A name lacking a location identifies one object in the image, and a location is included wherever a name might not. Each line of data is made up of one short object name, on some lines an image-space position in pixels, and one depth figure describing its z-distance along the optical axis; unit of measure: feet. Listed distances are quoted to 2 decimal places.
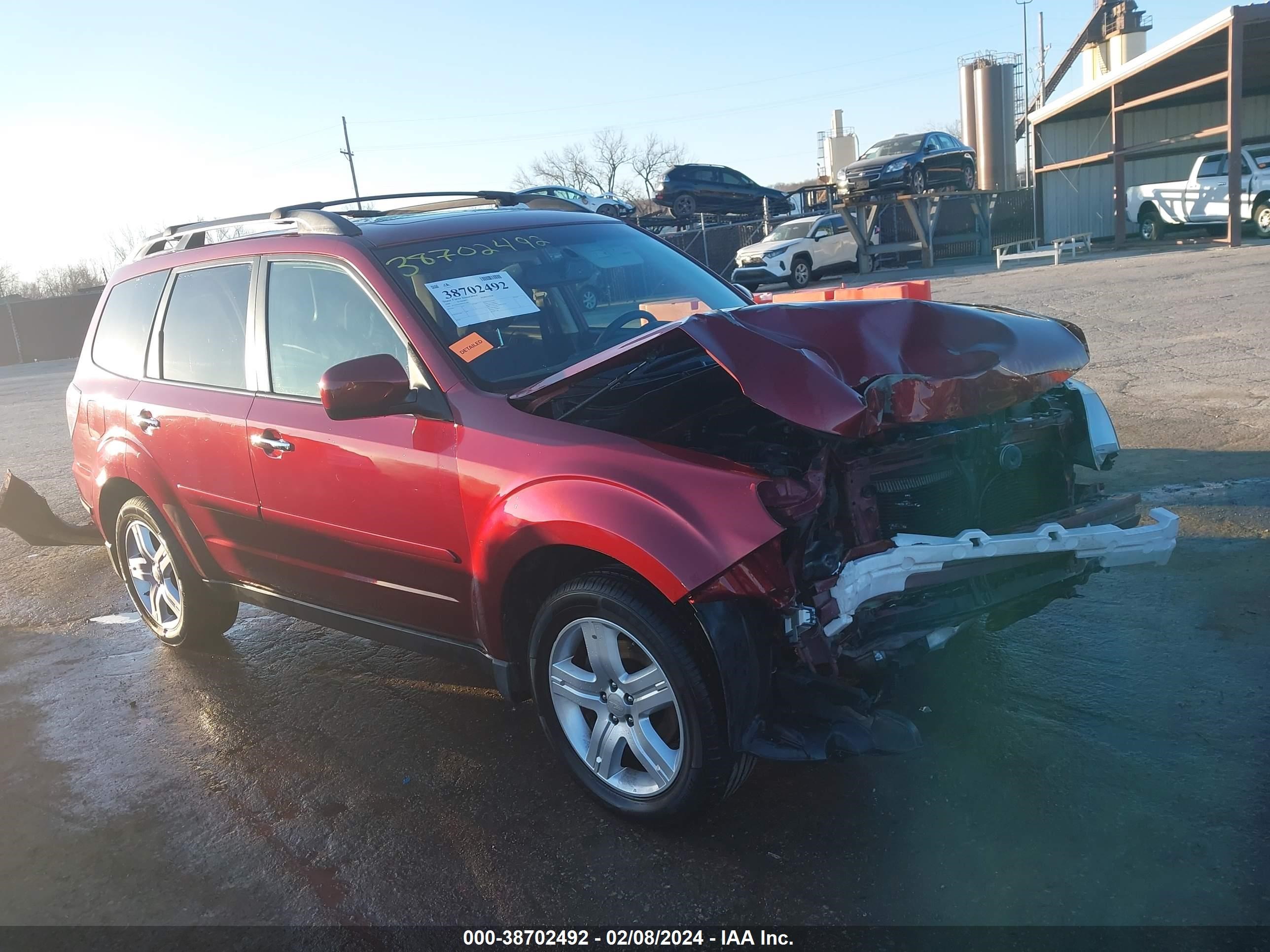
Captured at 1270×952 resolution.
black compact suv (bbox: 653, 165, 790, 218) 102.99
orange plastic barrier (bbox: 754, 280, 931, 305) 15.74
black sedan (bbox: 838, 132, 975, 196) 83.82
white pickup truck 70.23
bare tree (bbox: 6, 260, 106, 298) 184.75
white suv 82.84
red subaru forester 9.13
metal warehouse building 73.31
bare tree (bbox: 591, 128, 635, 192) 269.03
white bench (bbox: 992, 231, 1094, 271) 73.56
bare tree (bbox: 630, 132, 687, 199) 269.03
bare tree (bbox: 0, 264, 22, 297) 193.06
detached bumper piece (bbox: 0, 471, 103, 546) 20.93
